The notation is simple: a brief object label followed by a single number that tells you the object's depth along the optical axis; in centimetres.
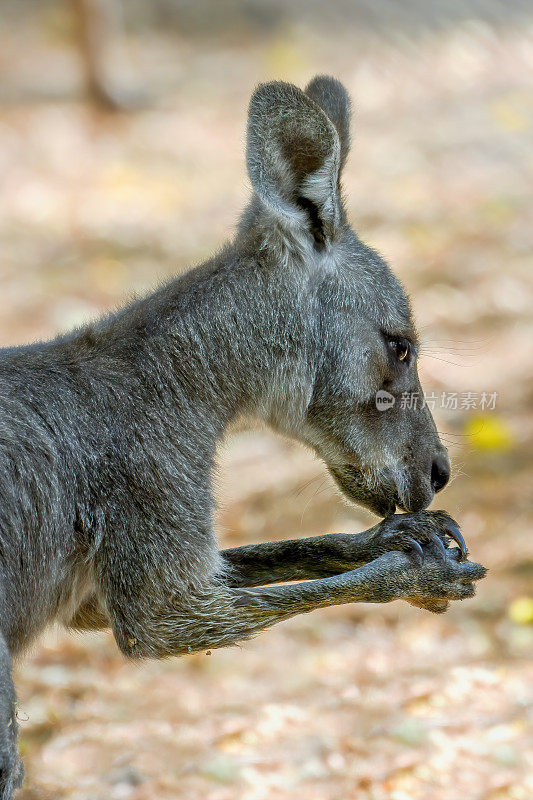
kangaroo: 612
